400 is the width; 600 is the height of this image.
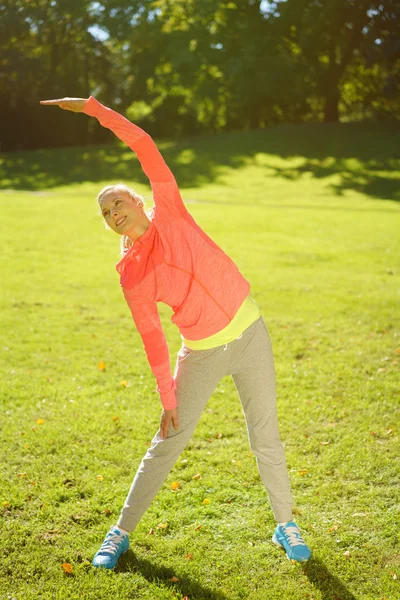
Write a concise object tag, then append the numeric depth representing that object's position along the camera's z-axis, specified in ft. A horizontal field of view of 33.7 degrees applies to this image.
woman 11.03
